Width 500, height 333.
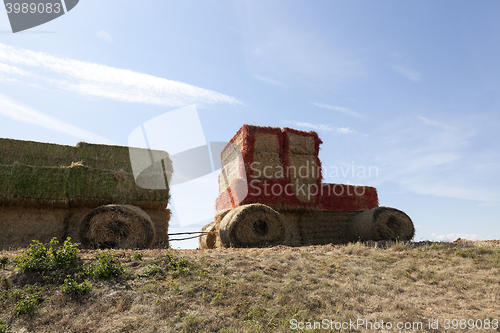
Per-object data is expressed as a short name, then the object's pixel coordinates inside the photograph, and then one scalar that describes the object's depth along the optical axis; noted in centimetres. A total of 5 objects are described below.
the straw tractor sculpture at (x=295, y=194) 1519
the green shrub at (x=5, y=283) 688
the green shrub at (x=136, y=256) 818
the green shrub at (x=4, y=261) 762
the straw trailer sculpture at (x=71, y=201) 1085
